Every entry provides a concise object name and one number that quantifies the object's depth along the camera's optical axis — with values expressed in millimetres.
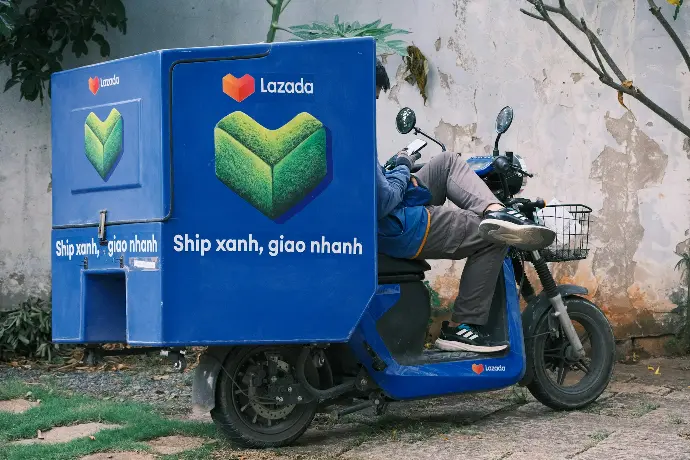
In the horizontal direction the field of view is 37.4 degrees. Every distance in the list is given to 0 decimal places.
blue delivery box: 4105
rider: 4695
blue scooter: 4570
